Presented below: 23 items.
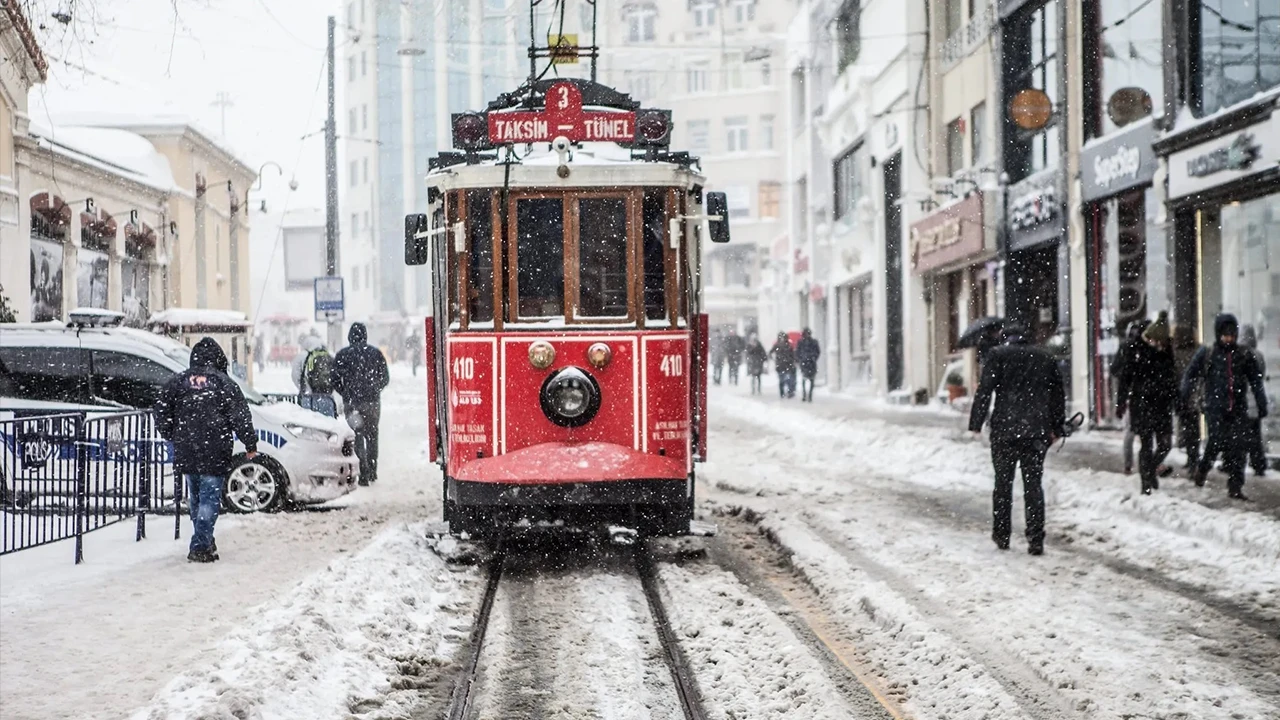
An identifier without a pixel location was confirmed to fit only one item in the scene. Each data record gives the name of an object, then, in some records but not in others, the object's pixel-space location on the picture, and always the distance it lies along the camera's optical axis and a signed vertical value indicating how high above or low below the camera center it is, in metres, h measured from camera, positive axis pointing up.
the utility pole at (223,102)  56.34 +10.23
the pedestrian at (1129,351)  14.48 -0.01
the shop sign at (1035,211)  24.78 +2.47
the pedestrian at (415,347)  64.18 +0.60
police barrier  10.55 -0.85
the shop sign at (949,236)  28.58 +2.44
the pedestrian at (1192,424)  14.62 -0.79
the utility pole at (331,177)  25.25 +3.21
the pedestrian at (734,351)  52.97 +0.16
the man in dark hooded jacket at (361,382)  16.64 -0.25
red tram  10.54 +0.30
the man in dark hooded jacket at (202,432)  11.12 -0.53
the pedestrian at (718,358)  52.03 -0.08
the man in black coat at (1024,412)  10.86 -0.45
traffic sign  24.69 +1.07
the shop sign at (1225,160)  16.97 +2.32
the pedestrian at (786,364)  39.06 -0.25
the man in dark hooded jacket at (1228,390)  14.05 -0.40
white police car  14.23 -0.24
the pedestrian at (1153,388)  14.30 -0.38
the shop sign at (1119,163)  20.75 +2.79
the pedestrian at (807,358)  37.22 -0.09
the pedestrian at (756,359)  42.56 -0.11
